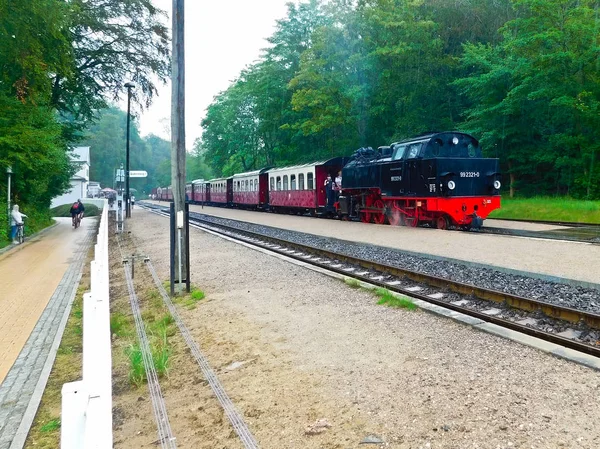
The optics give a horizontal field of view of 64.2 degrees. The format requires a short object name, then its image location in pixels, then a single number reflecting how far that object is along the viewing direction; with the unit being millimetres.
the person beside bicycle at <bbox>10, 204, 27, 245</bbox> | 16203
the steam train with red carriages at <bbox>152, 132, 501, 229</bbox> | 15234
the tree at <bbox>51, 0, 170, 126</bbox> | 23672
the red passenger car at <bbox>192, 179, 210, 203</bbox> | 51184
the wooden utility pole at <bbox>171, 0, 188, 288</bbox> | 8688
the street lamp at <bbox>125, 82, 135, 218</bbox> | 26683
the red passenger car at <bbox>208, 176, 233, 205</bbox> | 42156
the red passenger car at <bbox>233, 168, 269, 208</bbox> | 33656
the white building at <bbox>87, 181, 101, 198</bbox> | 79506
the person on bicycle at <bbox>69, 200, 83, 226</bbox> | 24672
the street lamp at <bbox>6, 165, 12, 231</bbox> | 15128
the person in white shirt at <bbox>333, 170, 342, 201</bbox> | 23688
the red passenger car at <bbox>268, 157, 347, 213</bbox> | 24812
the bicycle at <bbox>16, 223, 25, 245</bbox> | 16467
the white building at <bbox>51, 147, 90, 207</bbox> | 49369
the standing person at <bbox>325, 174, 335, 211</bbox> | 24188
